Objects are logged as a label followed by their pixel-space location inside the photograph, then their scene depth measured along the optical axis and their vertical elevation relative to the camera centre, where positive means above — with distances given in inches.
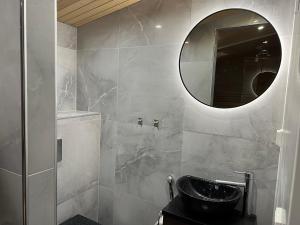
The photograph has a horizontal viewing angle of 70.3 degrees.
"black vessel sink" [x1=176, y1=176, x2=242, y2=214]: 49.8 -26.2
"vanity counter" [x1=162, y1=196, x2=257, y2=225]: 51.1 -30.3
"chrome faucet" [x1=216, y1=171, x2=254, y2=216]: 57.3 -25.3
